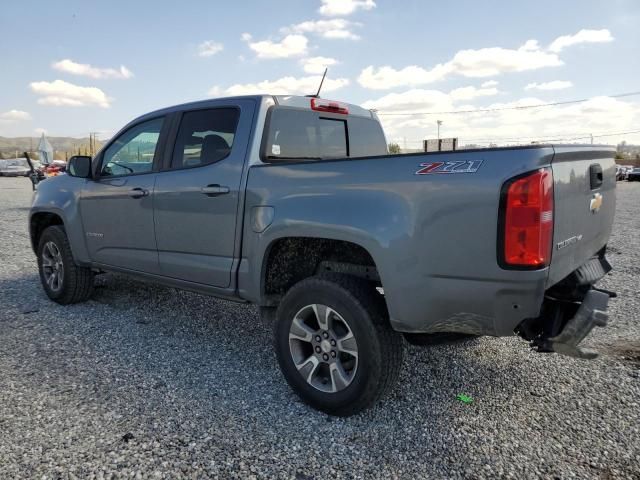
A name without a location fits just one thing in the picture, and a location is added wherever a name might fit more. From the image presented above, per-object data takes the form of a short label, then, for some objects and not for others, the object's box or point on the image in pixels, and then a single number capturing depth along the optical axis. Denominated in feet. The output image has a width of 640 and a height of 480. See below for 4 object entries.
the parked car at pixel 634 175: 124.57
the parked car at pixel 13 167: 125.80
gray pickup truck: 7.77
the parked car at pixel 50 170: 60.62
